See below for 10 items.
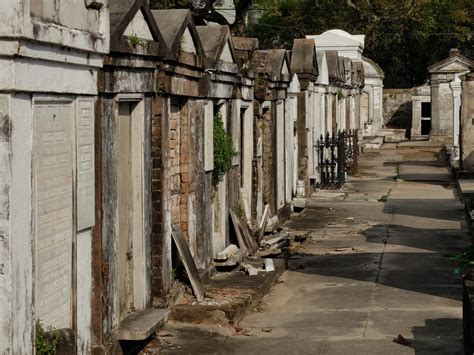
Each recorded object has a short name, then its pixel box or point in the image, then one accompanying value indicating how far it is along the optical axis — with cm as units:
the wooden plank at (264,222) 1625
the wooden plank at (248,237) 1477
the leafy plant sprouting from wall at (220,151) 1362
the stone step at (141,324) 902
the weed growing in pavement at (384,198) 2363
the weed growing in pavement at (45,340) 695
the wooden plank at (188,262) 1138
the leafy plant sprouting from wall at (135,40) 925
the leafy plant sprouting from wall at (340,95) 3042
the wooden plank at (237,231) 1445
